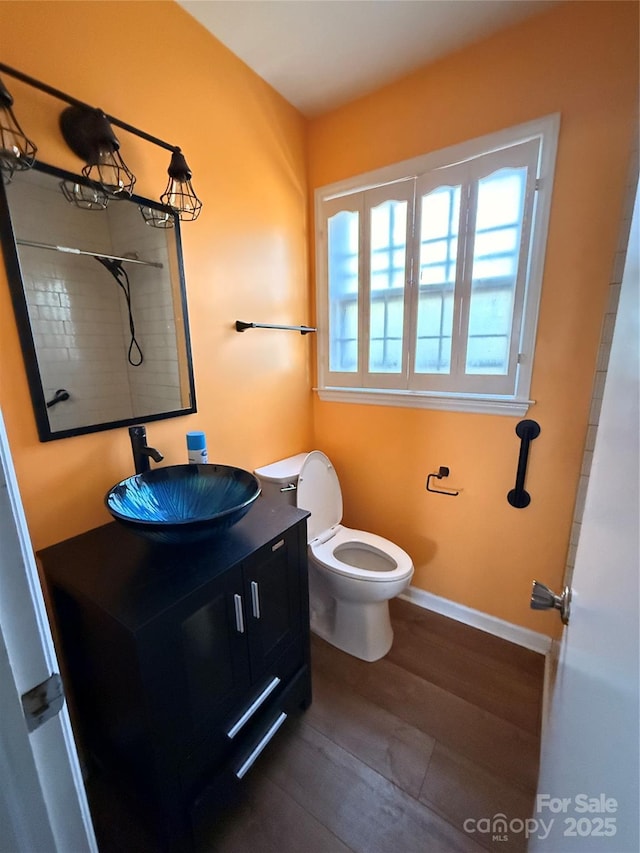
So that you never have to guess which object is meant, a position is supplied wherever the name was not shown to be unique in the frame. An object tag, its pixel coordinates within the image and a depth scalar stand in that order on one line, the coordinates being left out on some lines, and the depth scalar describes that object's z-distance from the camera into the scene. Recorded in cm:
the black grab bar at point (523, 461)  147
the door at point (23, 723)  40
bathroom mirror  94
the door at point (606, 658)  36
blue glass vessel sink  97
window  140
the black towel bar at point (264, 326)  154
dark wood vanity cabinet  82
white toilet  148
